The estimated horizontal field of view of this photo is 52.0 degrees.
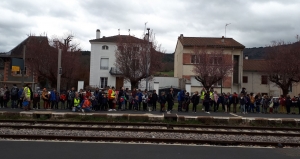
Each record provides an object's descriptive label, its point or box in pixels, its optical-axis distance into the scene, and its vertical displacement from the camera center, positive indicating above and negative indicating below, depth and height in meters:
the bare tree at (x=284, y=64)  33.94 +2.81
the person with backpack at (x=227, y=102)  22.22 -0.96
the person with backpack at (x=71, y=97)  20.97 -0.68
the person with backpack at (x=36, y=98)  21.14 -0.81
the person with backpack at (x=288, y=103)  22.51 -1.00
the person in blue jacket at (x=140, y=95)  21.74 -0.55
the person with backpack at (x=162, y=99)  21.06 -0.76
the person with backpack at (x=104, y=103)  20.88 -1.06
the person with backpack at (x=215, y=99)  22.10 -0.75
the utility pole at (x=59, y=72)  22.79 +1.12
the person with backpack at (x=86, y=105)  19.77 -1.14
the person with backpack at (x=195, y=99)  21.56 -0.75
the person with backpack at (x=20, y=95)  20.64 -0.57
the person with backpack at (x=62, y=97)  21.48 -0.70
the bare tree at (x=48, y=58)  35.53 +3.41
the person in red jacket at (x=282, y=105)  23.20 -1.19
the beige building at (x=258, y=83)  45.44 +0.88
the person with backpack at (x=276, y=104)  23.22 -1.12
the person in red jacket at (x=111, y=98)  21.07 -0.72
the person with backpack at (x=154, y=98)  21.68 -0.71
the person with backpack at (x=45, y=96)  20.88 -0.63
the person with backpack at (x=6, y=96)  21.06 -0.66
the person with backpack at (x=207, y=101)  21.35 -0.87
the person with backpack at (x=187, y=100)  21.52 -0.83
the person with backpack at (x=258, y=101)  22.64 -0.88
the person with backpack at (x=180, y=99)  21.34 -0.75
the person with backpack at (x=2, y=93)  20.95 -0.45
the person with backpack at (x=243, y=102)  21.67 -0.93
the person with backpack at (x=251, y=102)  22.20 -0.94
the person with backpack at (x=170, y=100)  20.94 -0.81
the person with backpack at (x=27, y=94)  19.06 -0.46
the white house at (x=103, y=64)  41.91 +3.20
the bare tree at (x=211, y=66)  34.72 +2.57
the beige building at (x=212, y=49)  41.20 +4.17
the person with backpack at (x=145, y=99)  21.73 -0.79
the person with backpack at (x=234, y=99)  21.89 -0.73
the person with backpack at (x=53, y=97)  21.09 -0.69
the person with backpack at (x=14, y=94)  20.55 -0.50
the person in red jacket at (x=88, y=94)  20.48 -0.49
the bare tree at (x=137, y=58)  32.28 +3.13
